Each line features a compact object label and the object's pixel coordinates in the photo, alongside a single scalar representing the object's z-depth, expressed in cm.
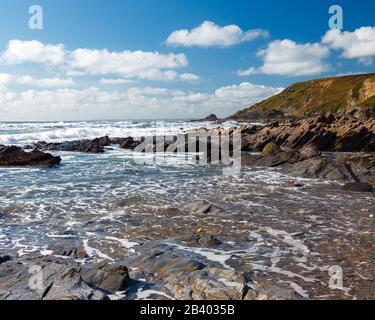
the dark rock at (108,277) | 761
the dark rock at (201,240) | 1054
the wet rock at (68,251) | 971
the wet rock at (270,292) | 711
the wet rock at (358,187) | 1819
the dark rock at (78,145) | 4122
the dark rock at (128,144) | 4472
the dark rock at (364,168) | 2090
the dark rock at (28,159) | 2805
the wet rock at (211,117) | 15985
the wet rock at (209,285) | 714
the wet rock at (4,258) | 900
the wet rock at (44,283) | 684
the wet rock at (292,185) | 1969
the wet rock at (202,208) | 1419
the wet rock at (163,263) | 850
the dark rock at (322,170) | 2162
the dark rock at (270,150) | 3100
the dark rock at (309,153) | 2866
